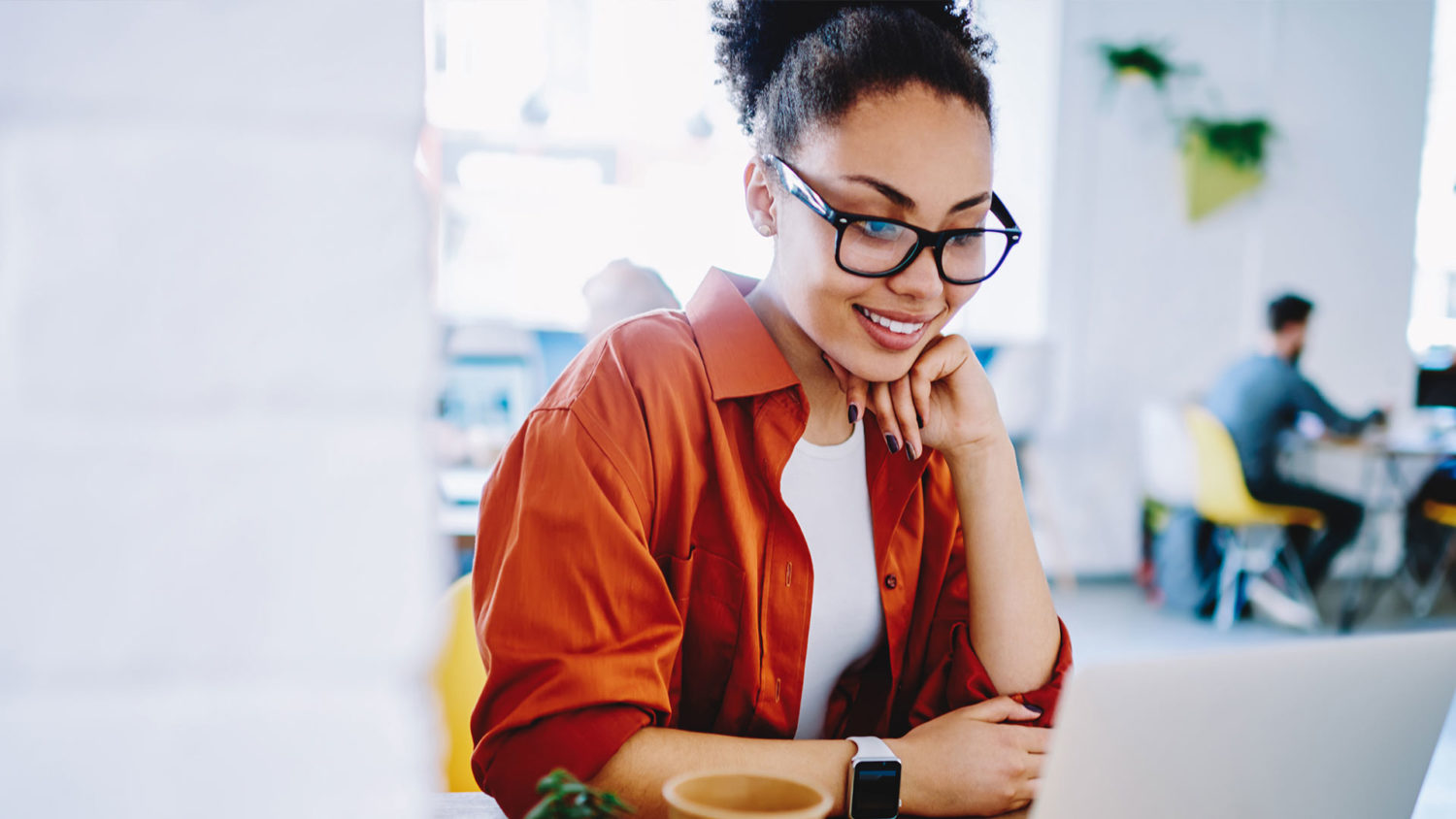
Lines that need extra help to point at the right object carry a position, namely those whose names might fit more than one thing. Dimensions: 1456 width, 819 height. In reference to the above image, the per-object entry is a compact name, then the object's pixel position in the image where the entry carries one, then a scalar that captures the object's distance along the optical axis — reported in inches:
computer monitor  205.8
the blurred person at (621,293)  89.7
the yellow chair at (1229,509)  174.6
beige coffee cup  22.9
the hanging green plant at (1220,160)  206.2
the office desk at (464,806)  32.7
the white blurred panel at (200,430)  19.1
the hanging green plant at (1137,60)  201.3
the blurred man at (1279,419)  176.1
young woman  35.0
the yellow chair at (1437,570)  194.4
